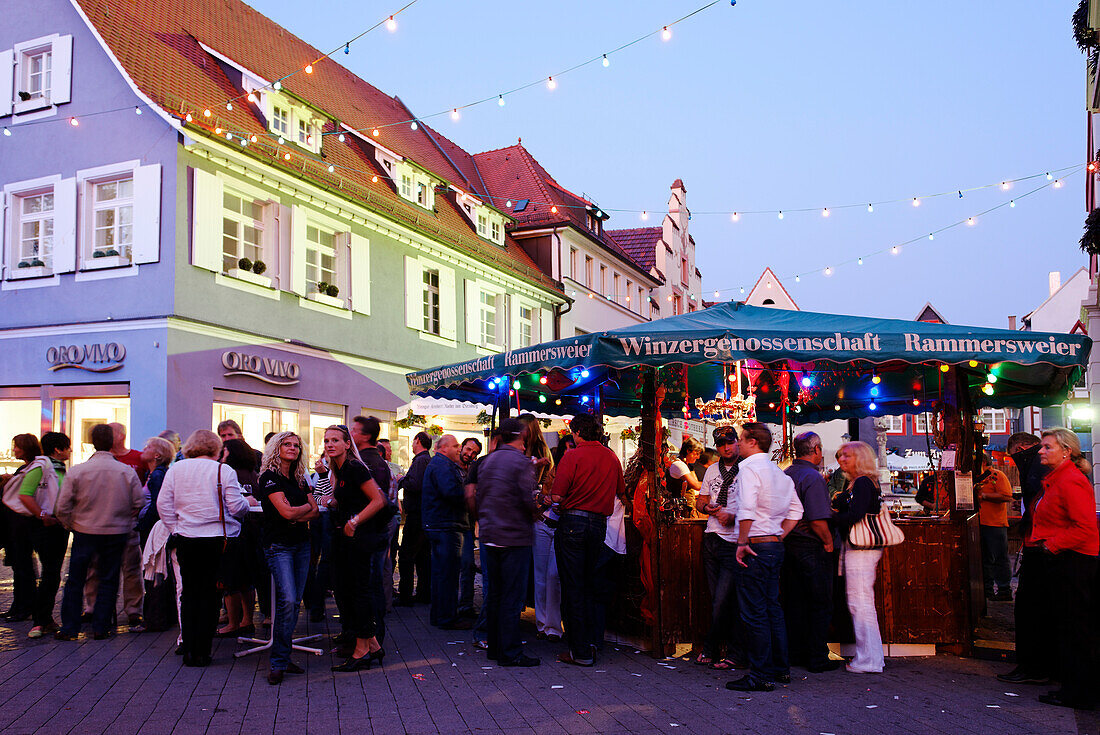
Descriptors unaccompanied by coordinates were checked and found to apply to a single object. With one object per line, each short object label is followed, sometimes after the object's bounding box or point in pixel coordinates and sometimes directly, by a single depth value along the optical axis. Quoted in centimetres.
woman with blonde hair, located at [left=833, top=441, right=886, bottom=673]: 755
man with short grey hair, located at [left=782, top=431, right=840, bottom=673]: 743
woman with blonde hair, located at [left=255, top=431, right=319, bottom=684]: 698
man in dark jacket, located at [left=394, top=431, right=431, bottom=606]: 1084
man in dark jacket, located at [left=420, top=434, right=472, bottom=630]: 945
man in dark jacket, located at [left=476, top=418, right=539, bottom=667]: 769
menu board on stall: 891
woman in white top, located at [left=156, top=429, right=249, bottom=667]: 748
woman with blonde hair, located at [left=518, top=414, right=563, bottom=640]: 888
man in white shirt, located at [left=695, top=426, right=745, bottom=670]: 746
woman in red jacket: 639
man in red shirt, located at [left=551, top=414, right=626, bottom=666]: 781
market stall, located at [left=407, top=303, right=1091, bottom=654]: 807
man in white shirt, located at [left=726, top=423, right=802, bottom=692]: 706
